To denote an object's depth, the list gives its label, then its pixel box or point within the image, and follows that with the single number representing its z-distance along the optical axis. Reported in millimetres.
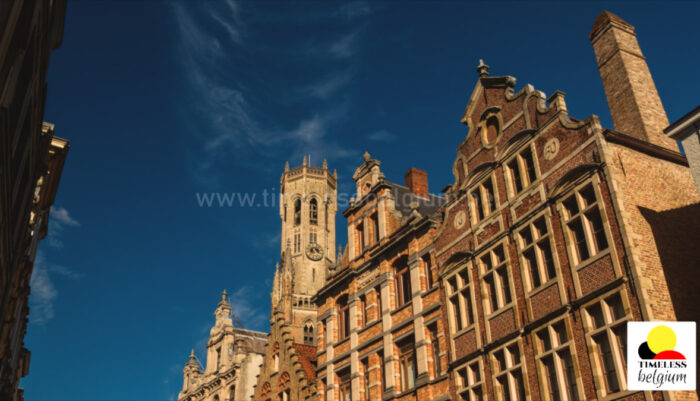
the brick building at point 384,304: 23922
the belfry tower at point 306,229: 104625
